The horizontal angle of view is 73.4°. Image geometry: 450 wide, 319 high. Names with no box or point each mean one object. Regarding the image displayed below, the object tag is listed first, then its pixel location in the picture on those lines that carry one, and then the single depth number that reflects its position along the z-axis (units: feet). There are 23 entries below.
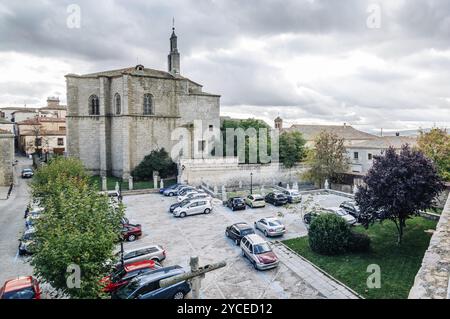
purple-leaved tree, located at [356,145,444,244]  45.52
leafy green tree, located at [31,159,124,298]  27.78
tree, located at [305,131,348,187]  107.76
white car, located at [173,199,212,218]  71.67
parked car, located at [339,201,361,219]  65.72
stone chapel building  119.55
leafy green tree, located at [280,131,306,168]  123.03
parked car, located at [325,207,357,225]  61.00
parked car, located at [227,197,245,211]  76.95
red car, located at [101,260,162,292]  37.40
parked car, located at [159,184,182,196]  98.46
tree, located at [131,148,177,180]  118.52
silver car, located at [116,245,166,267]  44.39
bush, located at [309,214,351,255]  47.50
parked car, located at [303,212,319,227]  62.49
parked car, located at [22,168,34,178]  124.88
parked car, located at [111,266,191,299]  33.91
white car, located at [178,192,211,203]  79.87
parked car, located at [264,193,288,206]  80.02
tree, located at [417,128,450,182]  84.74
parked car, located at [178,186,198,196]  90.96
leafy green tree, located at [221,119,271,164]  124.08
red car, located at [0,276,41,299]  33.71
